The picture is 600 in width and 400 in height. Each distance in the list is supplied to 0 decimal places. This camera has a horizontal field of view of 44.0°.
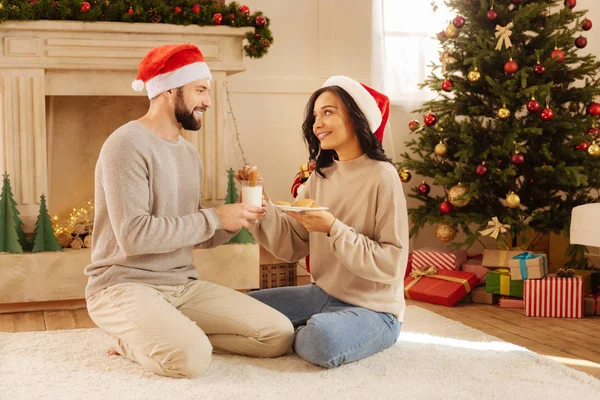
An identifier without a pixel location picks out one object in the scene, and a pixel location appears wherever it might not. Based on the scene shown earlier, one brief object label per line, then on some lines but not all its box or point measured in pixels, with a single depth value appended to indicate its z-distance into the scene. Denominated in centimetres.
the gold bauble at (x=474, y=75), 392
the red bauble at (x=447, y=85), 407
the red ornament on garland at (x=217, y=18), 388
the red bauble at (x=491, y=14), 393
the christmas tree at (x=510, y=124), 385
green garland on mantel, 362
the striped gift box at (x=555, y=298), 354
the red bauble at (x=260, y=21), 394
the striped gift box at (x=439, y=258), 415
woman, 251
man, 239
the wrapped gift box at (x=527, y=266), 366
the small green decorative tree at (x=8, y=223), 361
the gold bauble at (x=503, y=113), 384
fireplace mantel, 369
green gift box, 377
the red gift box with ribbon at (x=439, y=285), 380
